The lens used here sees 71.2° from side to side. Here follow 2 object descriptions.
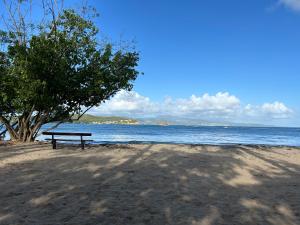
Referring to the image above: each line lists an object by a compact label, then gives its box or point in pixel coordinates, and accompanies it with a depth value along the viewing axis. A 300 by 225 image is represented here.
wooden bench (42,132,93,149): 8.98
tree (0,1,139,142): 9.34
